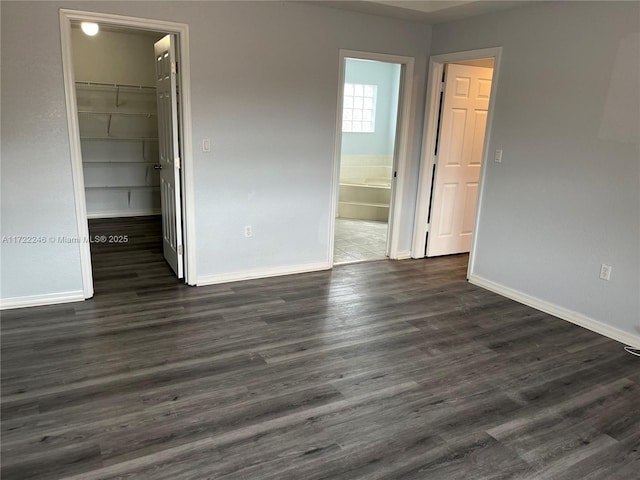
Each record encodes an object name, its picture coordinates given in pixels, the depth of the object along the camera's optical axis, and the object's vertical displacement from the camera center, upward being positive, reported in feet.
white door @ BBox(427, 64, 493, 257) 15.94 -0.83
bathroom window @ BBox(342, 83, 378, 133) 26.16 +1.09
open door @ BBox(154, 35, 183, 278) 12.38 -0.88
